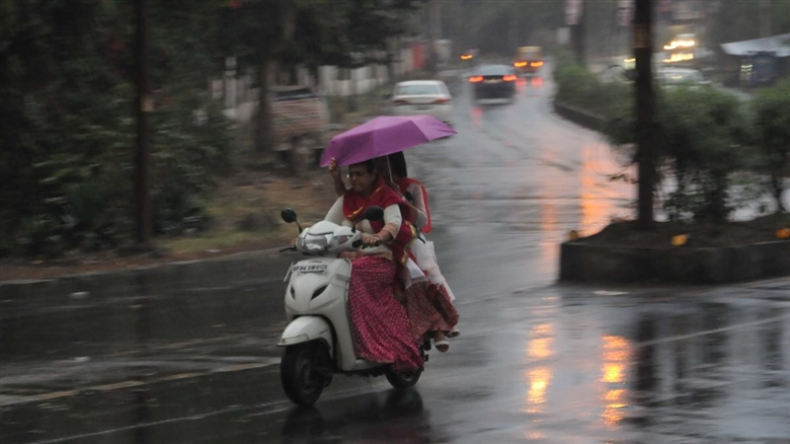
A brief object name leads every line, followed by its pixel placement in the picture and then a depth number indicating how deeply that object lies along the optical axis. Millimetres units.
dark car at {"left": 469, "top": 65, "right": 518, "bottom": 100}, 63312
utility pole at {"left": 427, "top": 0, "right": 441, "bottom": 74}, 89938
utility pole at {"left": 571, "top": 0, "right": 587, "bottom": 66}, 58188
